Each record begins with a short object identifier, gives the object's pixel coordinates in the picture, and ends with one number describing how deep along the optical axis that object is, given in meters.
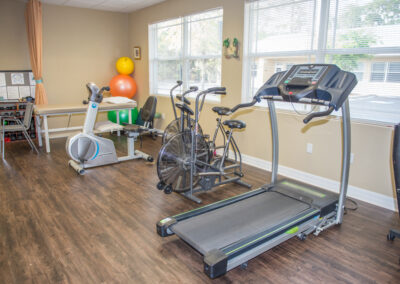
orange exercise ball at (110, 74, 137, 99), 6.58
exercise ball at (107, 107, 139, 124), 6.30
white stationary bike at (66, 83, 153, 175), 4.14
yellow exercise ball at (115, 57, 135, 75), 6.77
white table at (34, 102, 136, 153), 4.98
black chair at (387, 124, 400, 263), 2.25
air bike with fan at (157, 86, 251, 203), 3.29
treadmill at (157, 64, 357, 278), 2.17
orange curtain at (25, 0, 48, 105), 5.59
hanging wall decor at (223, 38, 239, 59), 4.48
